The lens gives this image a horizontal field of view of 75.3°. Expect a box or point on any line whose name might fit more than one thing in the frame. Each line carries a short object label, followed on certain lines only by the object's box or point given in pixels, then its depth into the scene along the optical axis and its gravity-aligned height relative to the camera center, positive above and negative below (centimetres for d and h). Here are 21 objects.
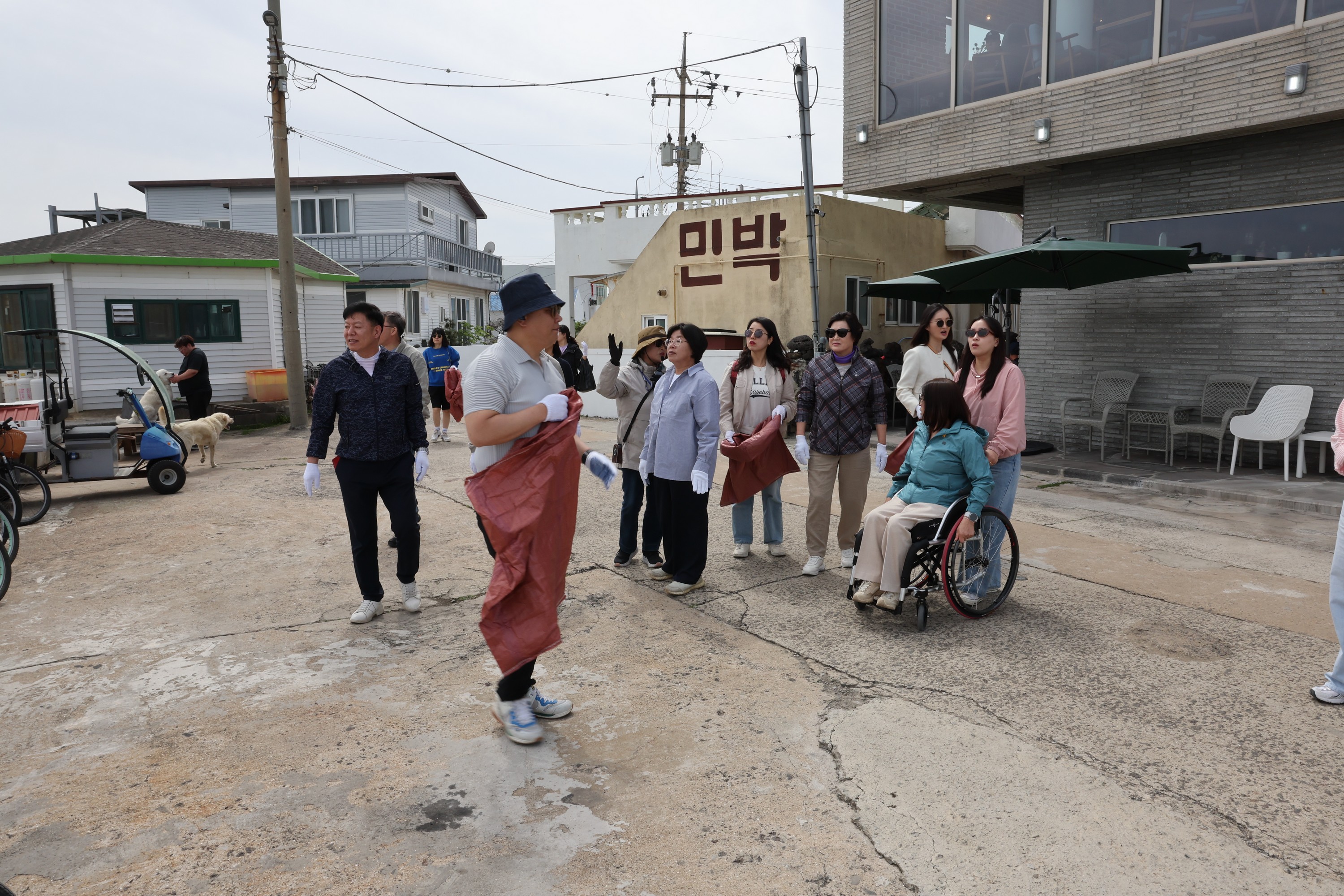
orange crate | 1744 -68
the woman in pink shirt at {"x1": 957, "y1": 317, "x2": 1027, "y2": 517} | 503 -35
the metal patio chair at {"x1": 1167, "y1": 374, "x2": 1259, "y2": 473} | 959 -80
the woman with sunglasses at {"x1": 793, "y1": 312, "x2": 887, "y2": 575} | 575 -52
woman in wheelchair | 476 -83
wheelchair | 475 -126
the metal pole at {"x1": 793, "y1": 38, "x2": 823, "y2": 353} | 1412 +383
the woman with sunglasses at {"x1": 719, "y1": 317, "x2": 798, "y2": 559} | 607 -29
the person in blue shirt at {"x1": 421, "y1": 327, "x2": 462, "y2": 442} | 1263 -19
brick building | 906 +221
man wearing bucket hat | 341 -19
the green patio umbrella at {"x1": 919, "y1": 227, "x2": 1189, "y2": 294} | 897 +79
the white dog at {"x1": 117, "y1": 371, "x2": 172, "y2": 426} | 1044 -65
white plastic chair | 898 -87
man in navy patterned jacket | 500 -49
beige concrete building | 1639 +154
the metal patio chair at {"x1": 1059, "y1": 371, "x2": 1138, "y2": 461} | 1069 -78
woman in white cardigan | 612 -13
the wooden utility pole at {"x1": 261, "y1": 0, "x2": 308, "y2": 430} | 1455 +282
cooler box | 850 -94
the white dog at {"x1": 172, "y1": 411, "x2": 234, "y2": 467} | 1067 -96
